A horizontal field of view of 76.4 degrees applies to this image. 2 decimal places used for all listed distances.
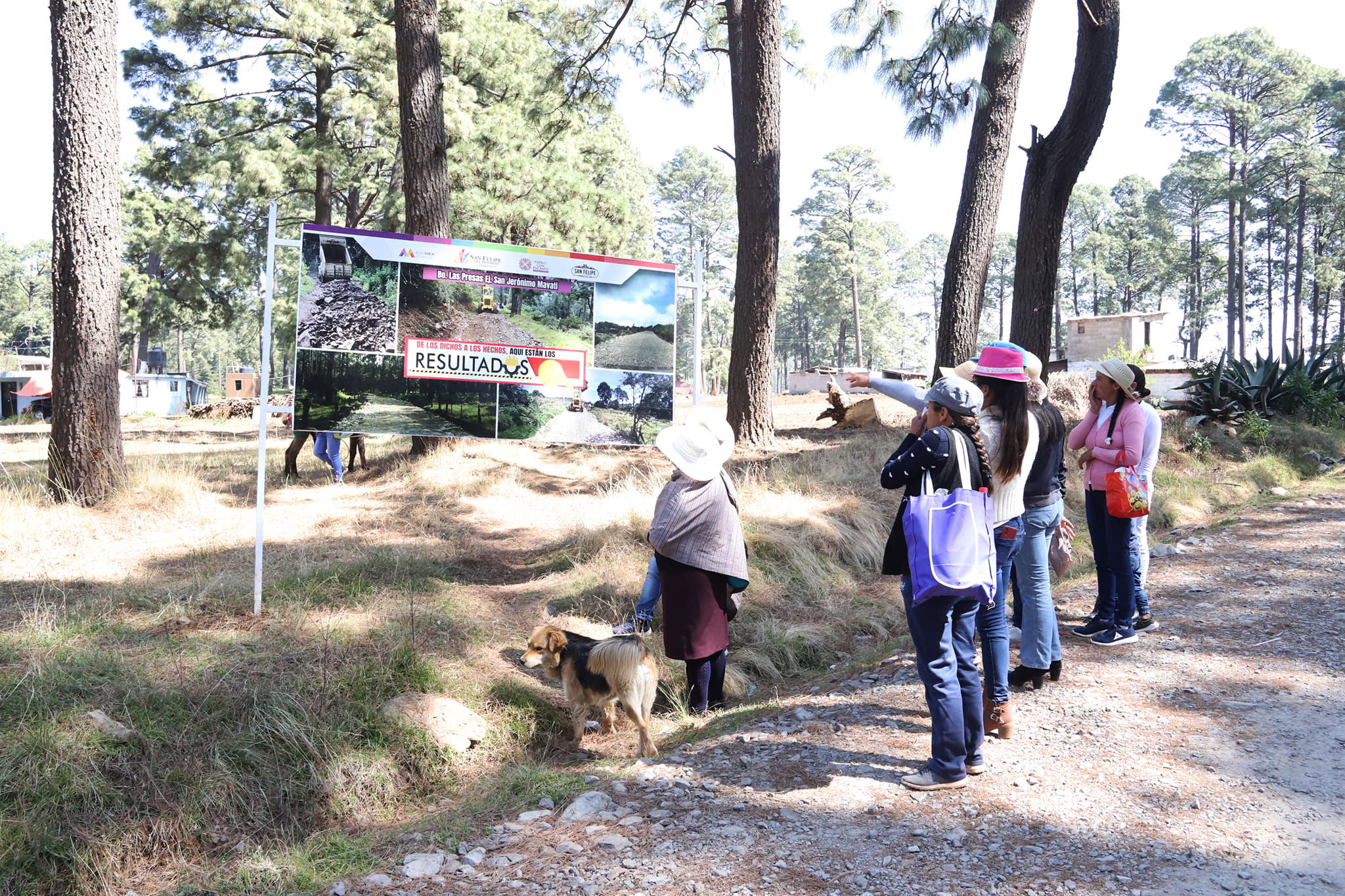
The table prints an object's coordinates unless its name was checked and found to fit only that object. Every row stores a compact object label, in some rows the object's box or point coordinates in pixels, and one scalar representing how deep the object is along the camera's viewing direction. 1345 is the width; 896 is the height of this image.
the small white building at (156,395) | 33.69
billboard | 5.95
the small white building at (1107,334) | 35.19
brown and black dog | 4.37
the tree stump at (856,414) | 14.33
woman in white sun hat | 4.73
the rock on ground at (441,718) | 4.33
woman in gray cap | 3.51
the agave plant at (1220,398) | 14.32
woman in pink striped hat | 4.00
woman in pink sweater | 5.20
